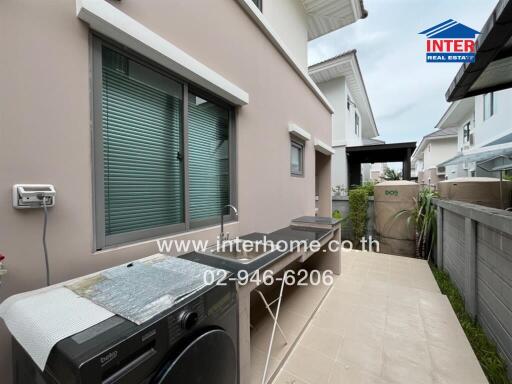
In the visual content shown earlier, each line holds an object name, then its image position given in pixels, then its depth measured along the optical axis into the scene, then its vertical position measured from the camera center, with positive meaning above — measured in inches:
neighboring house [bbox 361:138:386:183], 484.1 +50.4
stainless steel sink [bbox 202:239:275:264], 73.7 -22.0
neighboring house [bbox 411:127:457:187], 516.1 +102.7
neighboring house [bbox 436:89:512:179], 247.6 +103.4
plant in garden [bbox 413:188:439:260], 176.1 -31.5
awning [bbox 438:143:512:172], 130.7 +22.8
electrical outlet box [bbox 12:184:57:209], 37.0 -0.6
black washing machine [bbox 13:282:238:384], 22.8 -21.1
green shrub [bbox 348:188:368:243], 215.6 -22.2
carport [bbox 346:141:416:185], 267.5 +49.9
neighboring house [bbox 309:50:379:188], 259.3 +139.6
